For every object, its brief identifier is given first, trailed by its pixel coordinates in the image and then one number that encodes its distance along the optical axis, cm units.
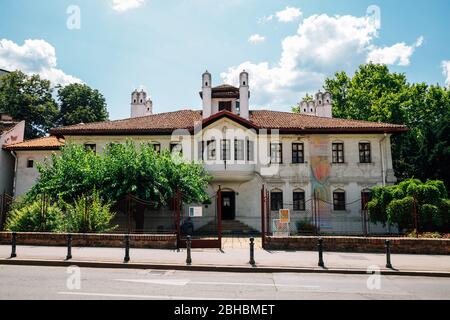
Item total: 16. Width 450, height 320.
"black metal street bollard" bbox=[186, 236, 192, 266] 1062
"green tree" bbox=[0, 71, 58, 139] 4047
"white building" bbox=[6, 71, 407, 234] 2352
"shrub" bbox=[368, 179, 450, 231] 1688
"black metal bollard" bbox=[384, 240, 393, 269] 1052
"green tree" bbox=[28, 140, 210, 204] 1759
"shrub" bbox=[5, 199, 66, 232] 1512
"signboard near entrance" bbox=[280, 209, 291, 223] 1470
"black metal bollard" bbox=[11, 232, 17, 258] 1110
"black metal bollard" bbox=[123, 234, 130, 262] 1076
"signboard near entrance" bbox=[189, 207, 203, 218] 1385
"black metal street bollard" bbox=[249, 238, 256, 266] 1070
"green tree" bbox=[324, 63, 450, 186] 2502
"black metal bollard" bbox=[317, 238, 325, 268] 1047
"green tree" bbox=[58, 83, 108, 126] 4359
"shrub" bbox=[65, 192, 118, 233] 1488
